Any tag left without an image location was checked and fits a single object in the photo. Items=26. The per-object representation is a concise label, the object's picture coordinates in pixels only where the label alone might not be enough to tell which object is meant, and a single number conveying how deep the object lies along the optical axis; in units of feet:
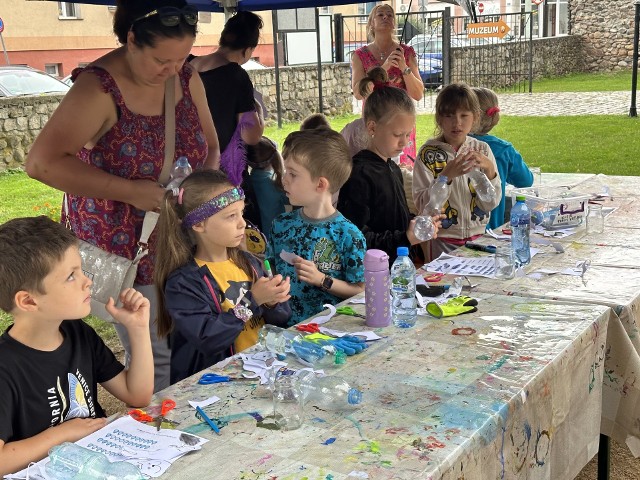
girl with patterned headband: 8.23
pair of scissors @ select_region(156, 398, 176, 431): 6.51
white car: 41.42
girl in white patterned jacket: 13.76
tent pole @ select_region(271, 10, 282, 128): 30.02
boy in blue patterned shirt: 10.18
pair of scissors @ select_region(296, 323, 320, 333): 8.43
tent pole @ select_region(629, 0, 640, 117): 41.36
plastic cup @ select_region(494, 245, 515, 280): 10.34
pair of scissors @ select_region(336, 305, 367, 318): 9.01
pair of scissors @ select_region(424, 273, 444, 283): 10.27
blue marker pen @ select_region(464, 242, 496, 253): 11.79
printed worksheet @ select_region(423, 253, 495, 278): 10.62
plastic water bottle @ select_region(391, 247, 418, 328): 8.72
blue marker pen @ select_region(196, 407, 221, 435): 6.30
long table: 5.83
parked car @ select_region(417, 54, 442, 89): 62.39
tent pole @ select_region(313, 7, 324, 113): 30.08
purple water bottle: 8.43
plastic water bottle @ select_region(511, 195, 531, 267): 11.04
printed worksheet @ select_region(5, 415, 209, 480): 5.71
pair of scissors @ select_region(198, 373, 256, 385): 7.33
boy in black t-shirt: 6.24
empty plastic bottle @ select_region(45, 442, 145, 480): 5.54
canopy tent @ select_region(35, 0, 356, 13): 17.53
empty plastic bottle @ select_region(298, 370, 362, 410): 6.69
